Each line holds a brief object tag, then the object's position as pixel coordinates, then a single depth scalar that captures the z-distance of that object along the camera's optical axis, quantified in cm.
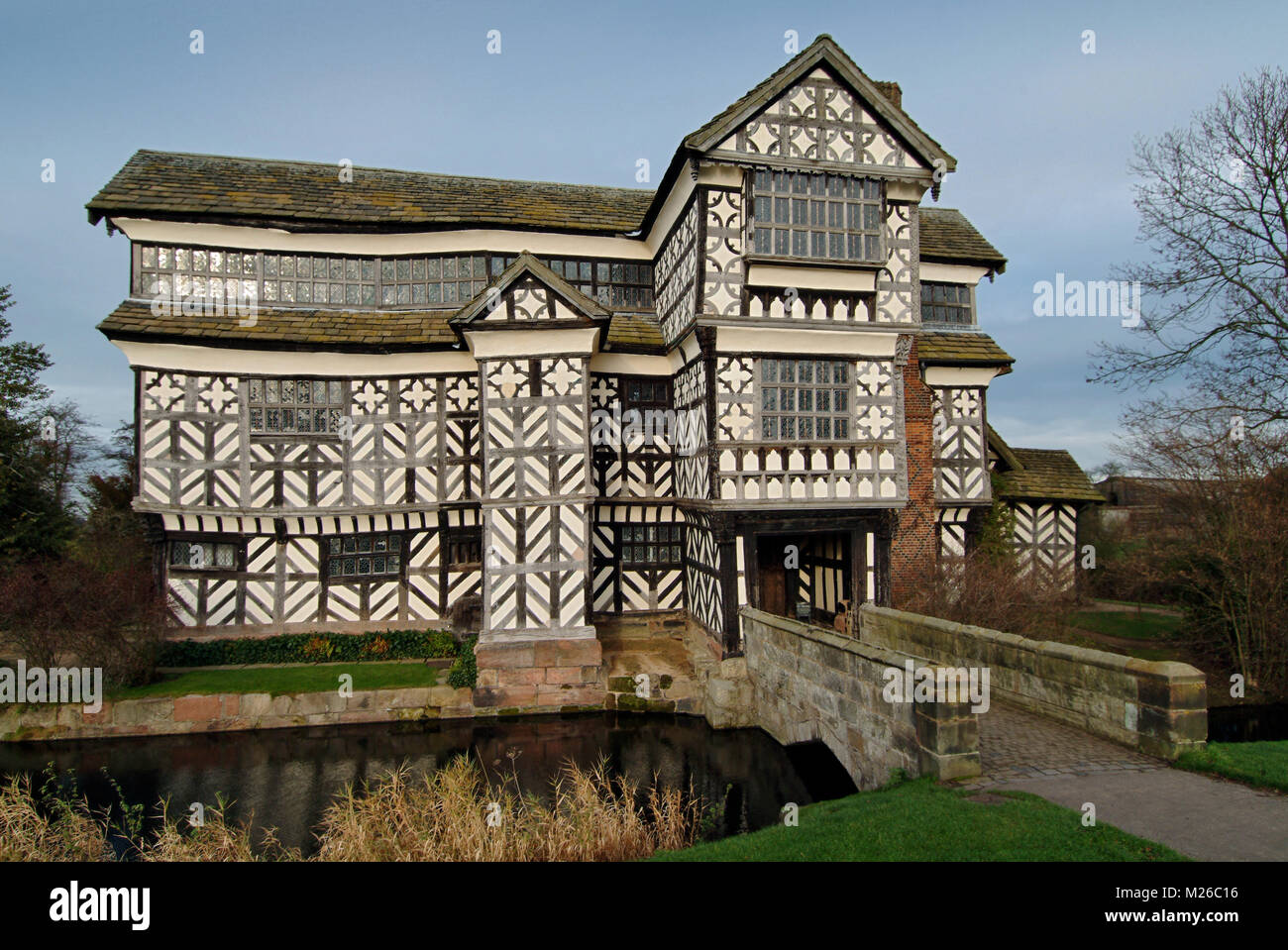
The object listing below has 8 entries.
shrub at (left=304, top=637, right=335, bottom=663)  1385
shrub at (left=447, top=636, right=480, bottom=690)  1214
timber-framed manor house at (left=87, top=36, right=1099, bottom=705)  1213
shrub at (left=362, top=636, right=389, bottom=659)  1399
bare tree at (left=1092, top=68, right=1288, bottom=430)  1310
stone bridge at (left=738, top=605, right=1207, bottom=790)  673
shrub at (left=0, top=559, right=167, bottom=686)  1170
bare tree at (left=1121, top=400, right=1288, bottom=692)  1122
